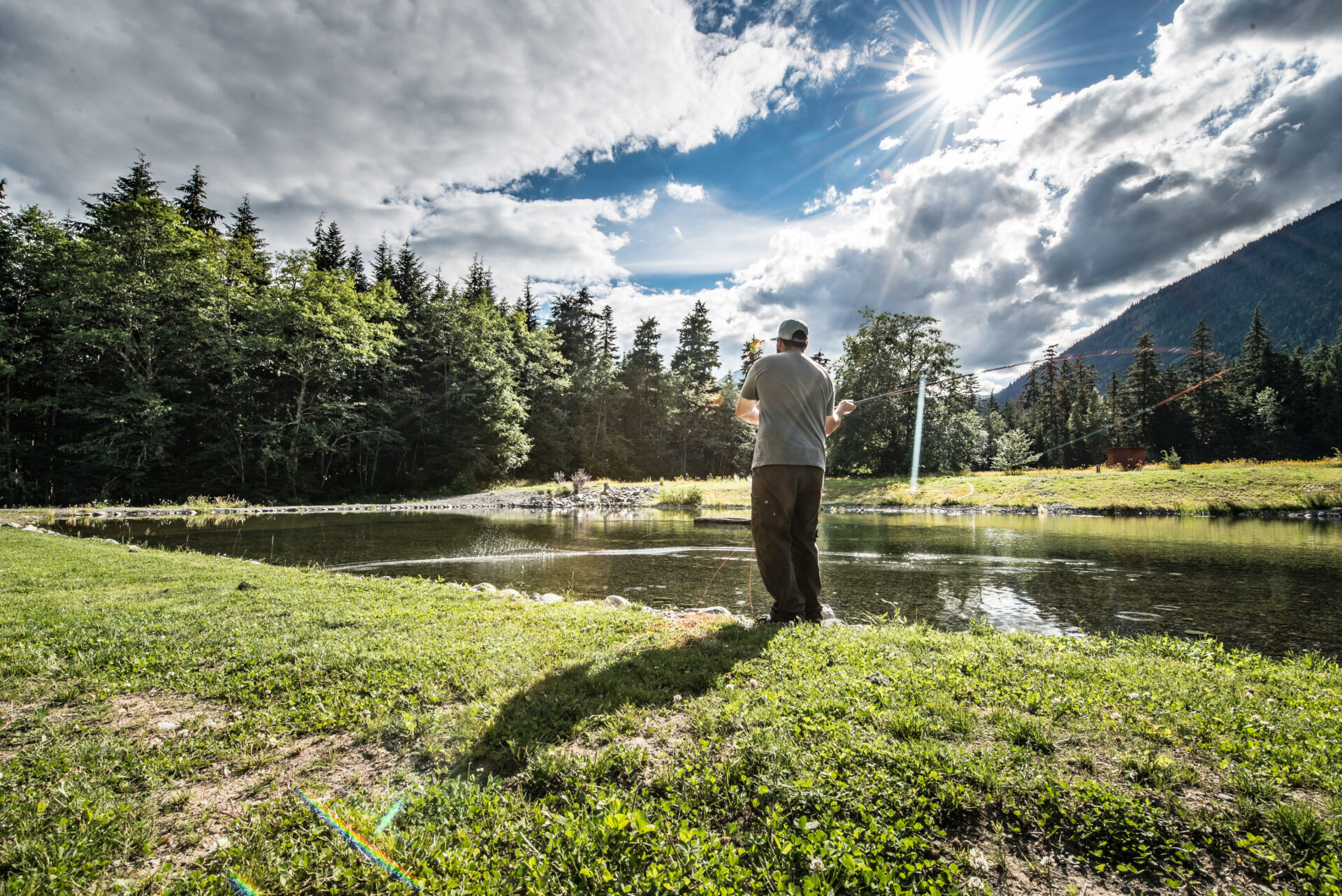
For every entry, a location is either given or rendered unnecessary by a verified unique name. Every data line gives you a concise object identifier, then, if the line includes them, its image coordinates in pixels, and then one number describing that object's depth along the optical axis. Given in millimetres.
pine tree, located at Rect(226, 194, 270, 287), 34781
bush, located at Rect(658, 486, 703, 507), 28594
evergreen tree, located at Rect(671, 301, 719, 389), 60094
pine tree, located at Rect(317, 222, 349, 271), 43334
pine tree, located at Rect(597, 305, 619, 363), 58500
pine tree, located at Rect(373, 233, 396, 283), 45000
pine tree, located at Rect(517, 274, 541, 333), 55906
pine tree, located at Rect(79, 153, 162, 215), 30094
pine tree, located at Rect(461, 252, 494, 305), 51656
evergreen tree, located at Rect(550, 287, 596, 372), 56312
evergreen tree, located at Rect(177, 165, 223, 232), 35375
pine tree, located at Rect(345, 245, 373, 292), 44156
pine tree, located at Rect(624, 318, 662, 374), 55625
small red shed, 29453
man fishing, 5227
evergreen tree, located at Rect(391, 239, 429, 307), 44031
